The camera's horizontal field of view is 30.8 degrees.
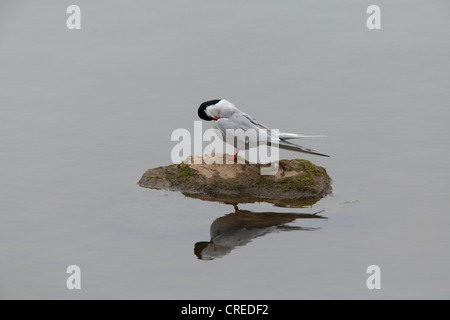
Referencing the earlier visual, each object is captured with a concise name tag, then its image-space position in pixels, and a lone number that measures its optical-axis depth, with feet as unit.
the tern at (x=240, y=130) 32.96
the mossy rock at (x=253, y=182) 33.09
